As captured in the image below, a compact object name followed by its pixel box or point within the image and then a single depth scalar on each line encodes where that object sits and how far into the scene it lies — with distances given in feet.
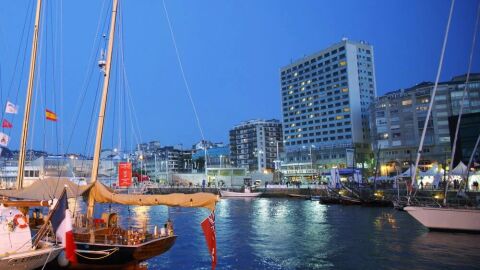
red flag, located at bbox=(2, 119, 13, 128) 91.40
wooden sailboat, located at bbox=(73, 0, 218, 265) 57.82
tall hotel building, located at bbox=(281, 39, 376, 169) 525.75
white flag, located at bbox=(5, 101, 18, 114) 86.53
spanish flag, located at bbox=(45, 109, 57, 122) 87.55
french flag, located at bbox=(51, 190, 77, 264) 50.49
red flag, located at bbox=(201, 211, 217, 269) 52.39
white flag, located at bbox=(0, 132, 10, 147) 82.53
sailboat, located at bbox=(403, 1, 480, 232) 105.70
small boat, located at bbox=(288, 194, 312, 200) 291.67
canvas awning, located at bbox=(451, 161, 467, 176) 192.54
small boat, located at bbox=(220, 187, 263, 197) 346.48
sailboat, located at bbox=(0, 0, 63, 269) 49.65
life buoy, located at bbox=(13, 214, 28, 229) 54.54
